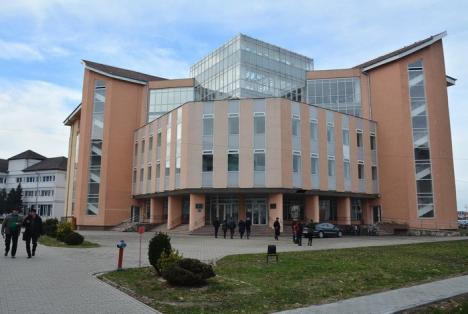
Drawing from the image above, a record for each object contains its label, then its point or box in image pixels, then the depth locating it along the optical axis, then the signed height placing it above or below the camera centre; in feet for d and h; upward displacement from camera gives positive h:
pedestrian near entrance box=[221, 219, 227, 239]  106.91 -3.00
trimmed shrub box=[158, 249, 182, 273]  34.68 -3.61
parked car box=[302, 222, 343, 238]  115.03 -3.73
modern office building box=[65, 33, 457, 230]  129.18 +24.36
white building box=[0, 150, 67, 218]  274.57 +23.92
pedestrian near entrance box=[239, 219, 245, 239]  104.63 -2.80
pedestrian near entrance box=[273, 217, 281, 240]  101.43 -2.57
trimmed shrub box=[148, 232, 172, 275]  37.55 -2.94
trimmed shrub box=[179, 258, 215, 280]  32.80 -3.98
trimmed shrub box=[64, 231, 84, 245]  74.62 -4.14
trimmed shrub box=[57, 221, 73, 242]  79.46 -2.83
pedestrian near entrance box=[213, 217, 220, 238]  108.47 -2.29
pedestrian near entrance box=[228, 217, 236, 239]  104.68 -2.57
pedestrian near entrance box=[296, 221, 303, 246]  84.28 -3.29
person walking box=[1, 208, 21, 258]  49.47 -1.73
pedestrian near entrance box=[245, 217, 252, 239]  106.52 -2.49
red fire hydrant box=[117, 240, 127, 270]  41.11 -3.62
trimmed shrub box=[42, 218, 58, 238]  93.69 -2.78
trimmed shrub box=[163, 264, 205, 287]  31.91 -4.60
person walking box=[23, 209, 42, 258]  50.65 -1.53
